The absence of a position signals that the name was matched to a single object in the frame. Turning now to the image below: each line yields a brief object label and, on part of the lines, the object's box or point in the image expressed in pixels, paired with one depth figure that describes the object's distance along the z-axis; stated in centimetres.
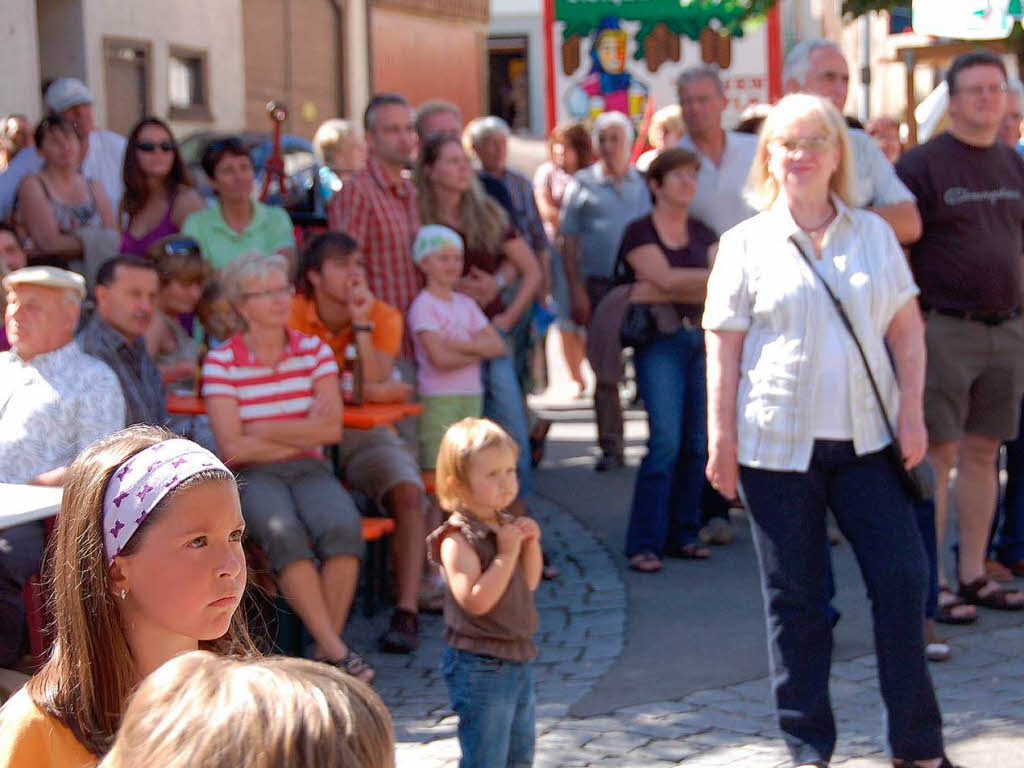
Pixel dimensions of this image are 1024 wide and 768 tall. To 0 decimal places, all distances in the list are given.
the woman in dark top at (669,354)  1346
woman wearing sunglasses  1432
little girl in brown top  767
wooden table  1161
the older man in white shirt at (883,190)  1031
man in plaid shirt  1342
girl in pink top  1296
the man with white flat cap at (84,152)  1502
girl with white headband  432
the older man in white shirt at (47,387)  956
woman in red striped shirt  1051
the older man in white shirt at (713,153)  1400
